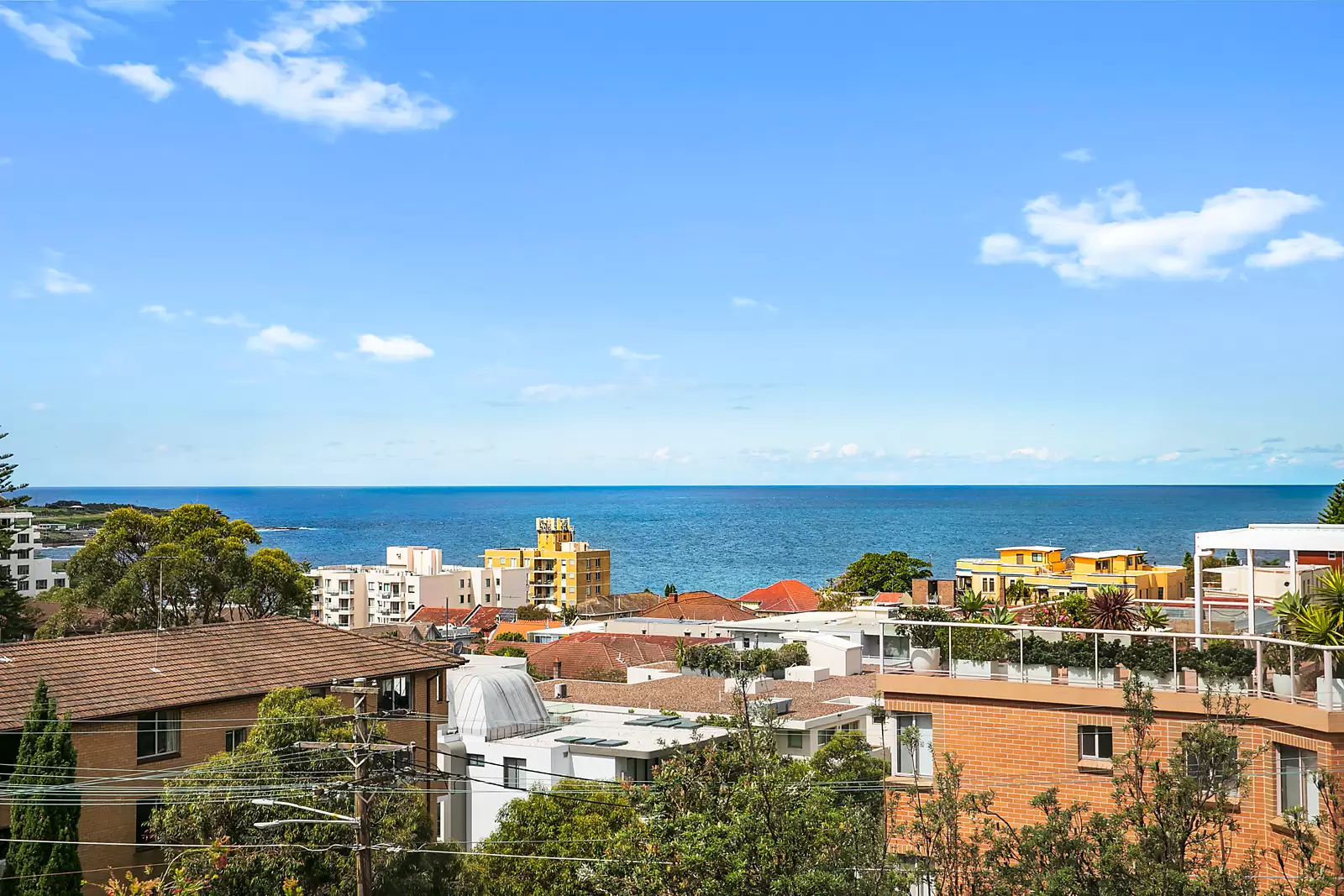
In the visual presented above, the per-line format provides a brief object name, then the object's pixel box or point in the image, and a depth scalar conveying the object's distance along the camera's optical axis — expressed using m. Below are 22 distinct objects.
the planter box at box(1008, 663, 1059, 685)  18.03
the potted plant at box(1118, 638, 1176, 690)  17.22
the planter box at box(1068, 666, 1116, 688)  17.55
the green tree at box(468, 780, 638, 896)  22.88
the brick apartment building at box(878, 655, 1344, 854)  15.75
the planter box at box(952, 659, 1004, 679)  18.42
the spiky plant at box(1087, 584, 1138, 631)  21.16
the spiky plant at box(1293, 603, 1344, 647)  15.69
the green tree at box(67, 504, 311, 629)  60.91
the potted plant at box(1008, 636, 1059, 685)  18.03
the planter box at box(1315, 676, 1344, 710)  15.41
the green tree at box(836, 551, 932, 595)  105.19
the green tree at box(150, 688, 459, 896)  22.25
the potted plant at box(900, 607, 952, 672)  18.91
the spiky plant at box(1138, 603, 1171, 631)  21.00
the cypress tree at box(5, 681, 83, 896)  22.64
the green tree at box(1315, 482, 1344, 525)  46.87
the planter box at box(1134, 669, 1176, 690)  17.12
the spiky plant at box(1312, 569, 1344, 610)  16.34
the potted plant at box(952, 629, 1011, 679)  18.42
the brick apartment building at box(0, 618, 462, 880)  26.61
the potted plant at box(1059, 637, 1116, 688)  17.62
